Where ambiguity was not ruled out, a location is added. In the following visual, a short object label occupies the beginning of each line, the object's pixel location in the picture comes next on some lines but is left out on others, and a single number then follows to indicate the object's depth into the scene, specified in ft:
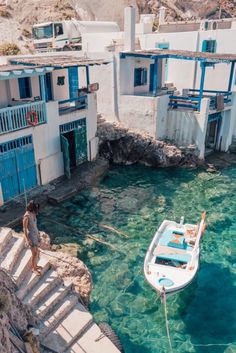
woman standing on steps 29.45
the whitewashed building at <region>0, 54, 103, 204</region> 50.83
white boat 33.78
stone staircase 26.96
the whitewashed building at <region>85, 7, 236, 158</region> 73.92
